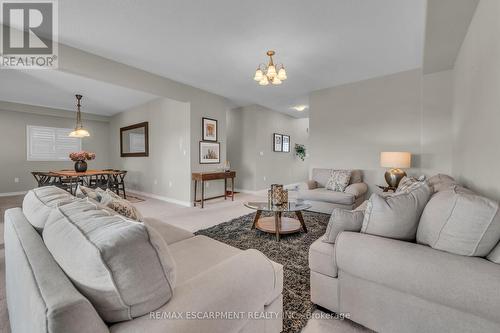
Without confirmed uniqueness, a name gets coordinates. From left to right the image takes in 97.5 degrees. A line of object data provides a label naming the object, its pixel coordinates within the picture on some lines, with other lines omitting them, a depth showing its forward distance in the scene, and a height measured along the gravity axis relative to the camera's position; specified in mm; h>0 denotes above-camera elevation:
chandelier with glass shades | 2848 +1193
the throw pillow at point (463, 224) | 1031 -295
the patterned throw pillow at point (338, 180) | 3896 -282
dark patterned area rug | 1479 -922
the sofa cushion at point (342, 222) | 1431 -381
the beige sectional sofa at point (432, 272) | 963 -525
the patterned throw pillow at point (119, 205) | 1340 -256
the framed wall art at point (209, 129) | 4980 +834
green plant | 7934 +507
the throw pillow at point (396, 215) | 1279 -295
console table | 4586 -247
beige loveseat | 3566 -499
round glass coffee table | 2594 -756
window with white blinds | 6082 +632
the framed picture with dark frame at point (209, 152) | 4992 +294
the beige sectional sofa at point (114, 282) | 576 -359
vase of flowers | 4754 +129
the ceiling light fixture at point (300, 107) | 6230 +1672
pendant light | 5054 +750
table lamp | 3430 +28
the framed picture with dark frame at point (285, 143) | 7305 +737
